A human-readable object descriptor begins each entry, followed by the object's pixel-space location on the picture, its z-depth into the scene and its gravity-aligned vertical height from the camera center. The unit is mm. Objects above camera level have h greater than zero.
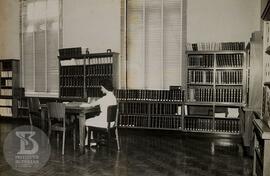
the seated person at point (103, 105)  5609 -525
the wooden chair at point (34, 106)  6836 -648
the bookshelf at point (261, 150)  3143 -853
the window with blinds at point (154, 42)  7605 +961
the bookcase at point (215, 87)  6758 -213
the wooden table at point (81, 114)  5473 -669
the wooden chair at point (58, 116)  5410 -698
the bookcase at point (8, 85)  9172 -218
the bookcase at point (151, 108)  7266 -770
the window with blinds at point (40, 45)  8906 +1042
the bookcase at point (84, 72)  7797 +176
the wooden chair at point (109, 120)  5366 -774
